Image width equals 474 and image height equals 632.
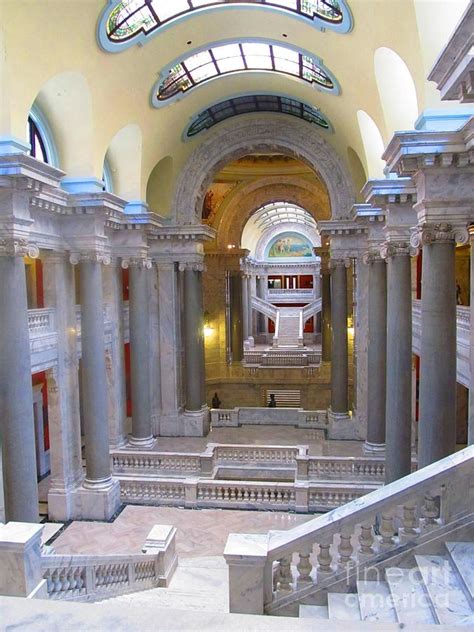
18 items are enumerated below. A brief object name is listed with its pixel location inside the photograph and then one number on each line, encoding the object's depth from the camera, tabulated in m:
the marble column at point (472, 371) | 8.13
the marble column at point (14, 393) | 9.56
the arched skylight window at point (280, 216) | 39.91
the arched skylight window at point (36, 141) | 11.76
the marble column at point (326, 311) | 27.48
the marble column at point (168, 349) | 18.50
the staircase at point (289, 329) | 34.16
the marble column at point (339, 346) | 18.23
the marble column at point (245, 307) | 33.40
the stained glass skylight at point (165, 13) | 9.88
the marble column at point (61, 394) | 12.70
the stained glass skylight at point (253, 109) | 16.61
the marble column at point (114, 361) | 16.17
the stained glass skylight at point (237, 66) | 13.19
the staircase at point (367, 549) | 5.07
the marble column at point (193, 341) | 18.80
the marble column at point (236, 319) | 30.27
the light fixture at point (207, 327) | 29.55
